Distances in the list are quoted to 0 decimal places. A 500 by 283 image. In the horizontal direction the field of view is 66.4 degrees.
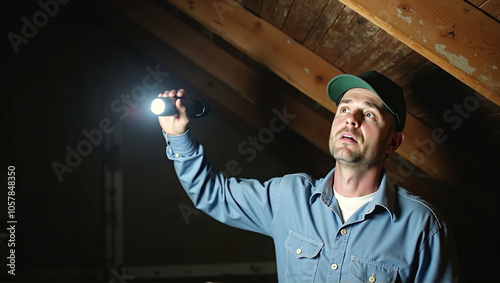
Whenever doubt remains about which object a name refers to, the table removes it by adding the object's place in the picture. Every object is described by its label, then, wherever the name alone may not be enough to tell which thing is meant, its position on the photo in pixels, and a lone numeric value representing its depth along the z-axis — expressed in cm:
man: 132
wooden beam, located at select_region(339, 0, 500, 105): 117
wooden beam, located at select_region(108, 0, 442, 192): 245
